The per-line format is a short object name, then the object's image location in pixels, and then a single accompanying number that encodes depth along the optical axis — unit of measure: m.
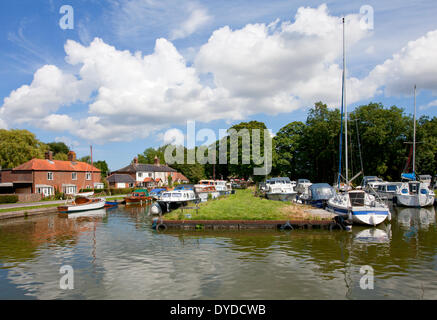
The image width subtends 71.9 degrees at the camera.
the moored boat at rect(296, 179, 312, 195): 52.49
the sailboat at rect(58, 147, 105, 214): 39.09
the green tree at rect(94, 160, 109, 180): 116.04
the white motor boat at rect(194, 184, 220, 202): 44.59
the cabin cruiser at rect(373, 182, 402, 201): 44.22
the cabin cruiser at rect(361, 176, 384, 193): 48.75
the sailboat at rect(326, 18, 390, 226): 25.17
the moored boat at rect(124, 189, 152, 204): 51.88
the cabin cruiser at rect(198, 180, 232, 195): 51.27
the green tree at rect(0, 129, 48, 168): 70.69
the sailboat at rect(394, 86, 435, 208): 38.84
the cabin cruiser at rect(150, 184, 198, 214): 33.59
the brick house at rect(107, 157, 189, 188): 88.56
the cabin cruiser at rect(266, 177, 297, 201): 38.01
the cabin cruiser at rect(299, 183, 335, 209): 34.75
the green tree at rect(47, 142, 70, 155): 112.31
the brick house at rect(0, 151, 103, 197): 54.09
